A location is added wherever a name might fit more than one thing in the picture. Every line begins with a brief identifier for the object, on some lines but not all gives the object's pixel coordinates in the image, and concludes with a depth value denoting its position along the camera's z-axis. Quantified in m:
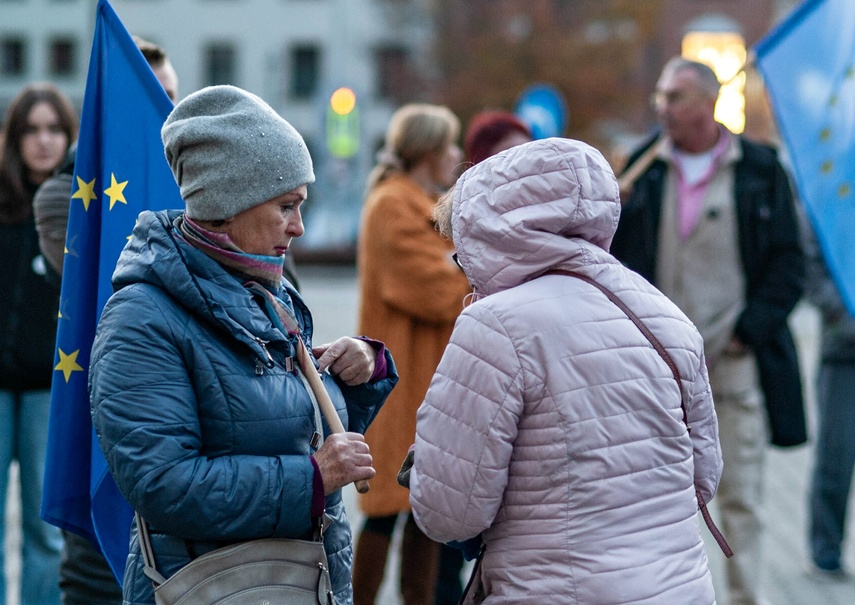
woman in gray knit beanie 5.17
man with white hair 11.01
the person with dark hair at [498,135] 11.29
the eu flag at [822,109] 10.83
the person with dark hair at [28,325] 9.70
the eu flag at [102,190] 6.81
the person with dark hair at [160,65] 8.55
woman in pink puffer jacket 5.27
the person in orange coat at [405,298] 10.23
